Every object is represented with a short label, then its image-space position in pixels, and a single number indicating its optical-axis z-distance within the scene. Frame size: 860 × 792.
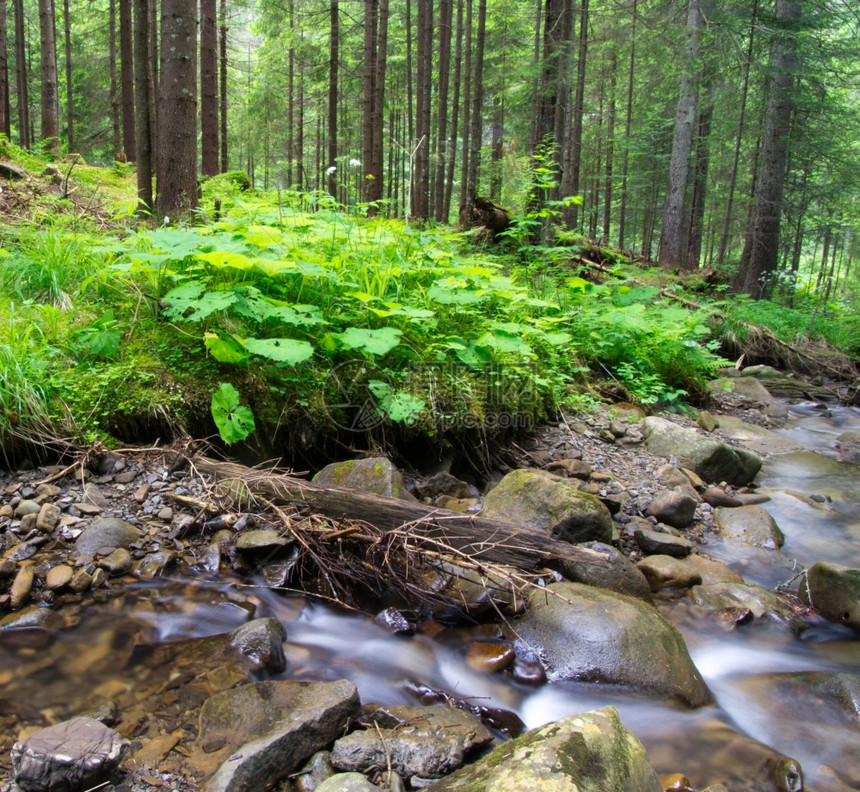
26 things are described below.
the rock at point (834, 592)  3.52
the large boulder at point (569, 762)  1.62
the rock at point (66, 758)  1.82
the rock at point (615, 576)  3.33
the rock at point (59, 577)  2.90
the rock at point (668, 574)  3.75
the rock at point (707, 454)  5.41
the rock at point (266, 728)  1.99
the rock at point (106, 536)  3.13
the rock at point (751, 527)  4.48
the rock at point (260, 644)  2.65
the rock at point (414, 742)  2.12
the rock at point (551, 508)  3.77
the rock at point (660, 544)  4.09
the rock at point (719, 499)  4.96
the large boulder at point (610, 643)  2.82
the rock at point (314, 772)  2.03
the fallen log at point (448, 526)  3.17
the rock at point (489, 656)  2.86
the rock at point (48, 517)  3.13
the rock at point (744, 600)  3.59
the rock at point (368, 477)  3.57
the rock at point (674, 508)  4.52
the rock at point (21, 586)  2.78
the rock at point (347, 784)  1.93
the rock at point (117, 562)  3.07
